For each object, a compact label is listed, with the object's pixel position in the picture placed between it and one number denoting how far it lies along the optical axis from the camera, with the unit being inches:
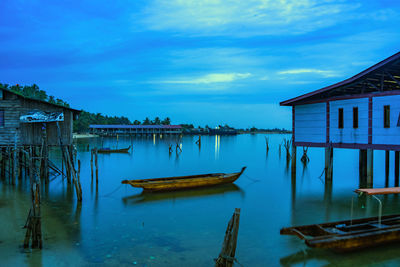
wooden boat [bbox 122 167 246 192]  712.7
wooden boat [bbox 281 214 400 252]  344.8
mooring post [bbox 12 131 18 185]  729.5
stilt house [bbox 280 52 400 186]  651.5
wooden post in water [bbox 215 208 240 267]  290.7
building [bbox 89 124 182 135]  3537.4
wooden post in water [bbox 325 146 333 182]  814.5
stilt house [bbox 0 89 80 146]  744.3
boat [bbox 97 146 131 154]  1828.0
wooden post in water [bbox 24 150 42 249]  361.4
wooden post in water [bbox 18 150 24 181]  848.3
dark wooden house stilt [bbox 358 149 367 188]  912.3
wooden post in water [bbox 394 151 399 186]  824.1
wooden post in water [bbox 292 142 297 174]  953.5
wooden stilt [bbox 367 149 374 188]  747.0
